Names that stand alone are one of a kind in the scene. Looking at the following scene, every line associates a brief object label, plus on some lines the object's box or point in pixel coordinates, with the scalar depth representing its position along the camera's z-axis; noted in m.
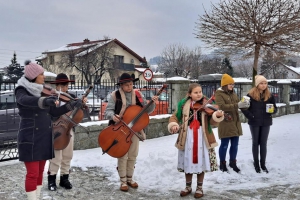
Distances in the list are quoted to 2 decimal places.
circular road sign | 13.87
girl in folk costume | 4.32
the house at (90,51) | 35.56
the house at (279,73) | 48.06
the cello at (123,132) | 4.44
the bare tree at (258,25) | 10.80
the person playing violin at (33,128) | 3.54
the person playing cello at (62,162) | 4.54
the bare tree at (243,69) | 60.37
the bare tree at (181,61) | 42.19
